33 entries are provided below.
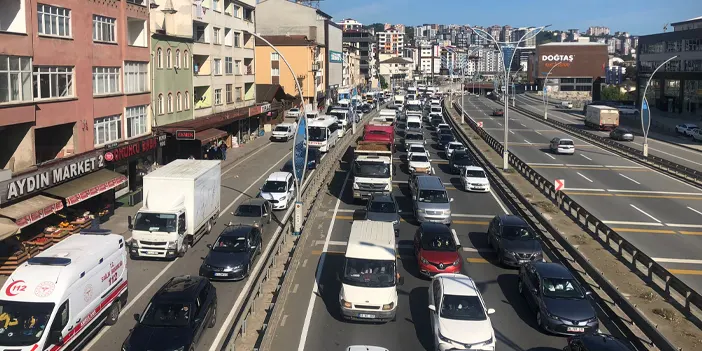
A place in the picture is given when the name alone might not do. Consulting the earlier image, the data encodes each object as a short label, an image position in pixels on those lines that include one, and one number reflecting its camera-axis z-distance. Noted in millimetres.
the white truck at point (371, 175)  32312
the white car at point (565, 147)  52875
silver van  27984
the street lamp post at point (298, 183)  25859
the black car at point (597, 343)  13312
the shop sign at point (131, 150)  29797
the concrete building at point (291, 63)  82438
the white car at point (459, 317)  14852
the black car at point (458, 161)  42250
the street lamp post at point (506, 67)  42250
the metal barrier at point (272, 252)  14820
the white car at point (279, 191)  31391
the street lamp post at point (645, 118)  50056
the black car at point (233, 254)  20359
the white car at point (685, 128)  69188
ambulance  13547
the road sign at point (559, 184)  30825
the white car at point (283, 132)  60125
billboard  161875
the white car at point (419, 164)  39562
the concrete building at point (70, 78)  24086
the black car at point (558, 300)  16172
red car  20656
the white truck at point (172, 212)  22688
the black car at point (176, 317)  14062
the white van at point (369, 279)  16875
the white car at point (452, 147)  47356
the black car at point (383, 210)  26734
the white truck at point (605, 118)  74438
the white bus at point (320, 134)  50500
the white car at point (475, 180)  35938
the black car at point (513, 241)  21703
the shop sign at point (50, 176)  21266
